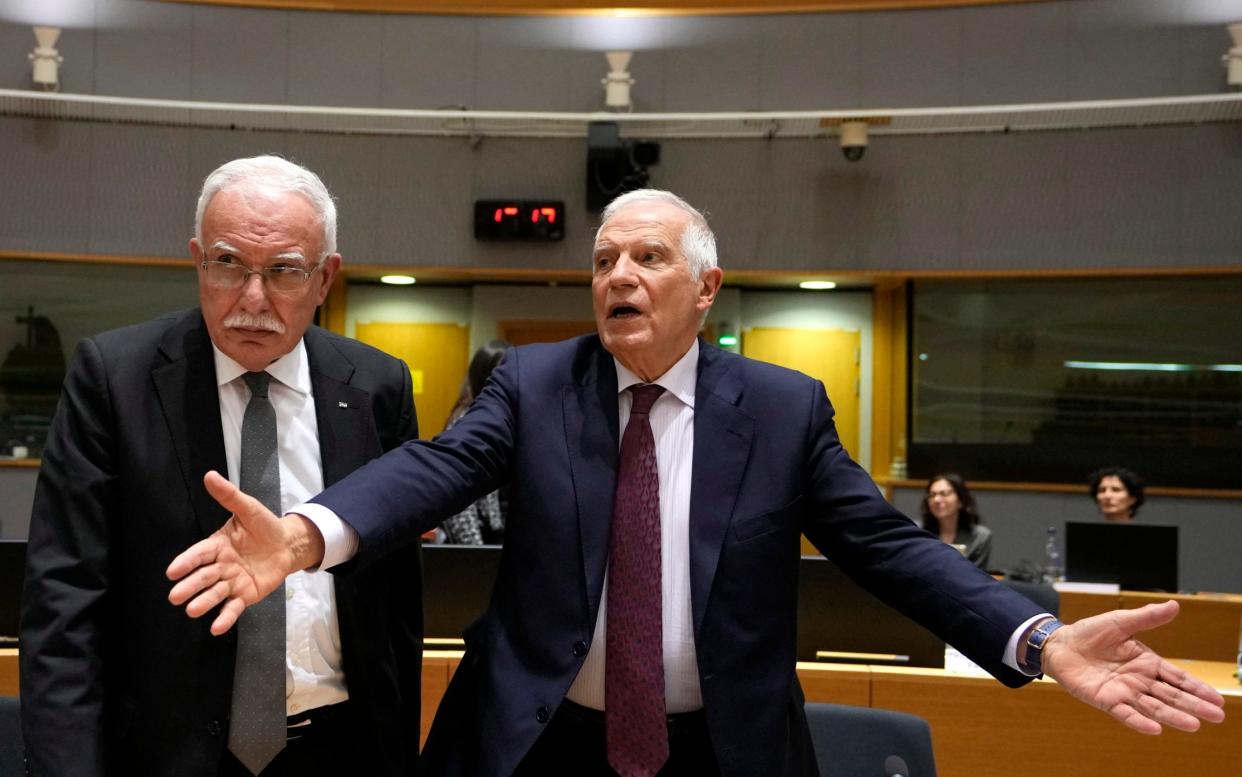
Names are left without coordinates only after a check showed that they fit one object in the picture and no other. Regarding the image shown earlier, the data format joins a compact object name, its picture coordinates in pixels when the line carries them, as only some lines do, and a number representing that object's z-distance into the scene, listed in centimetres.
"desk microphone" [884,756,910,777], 216
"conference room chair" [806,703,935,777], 219
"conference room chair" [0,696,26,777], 210
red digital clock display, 774
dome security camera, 727
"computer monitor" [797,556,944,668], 316
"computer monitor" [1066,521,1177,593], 509
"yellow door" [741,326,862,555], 829
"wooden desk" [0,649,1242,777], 296
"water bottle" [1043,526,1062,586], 564
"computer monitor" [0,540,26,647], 289
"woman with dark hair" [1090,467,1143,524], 599
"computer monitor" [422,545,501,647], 309
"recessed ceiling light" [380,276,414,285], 821
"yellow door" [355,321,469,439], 835
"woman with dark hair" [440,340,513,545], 399
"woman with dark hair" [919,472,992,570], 592
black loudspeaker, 750
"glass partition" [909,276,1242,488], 749
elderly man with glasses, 157
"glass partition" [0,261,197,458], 780
